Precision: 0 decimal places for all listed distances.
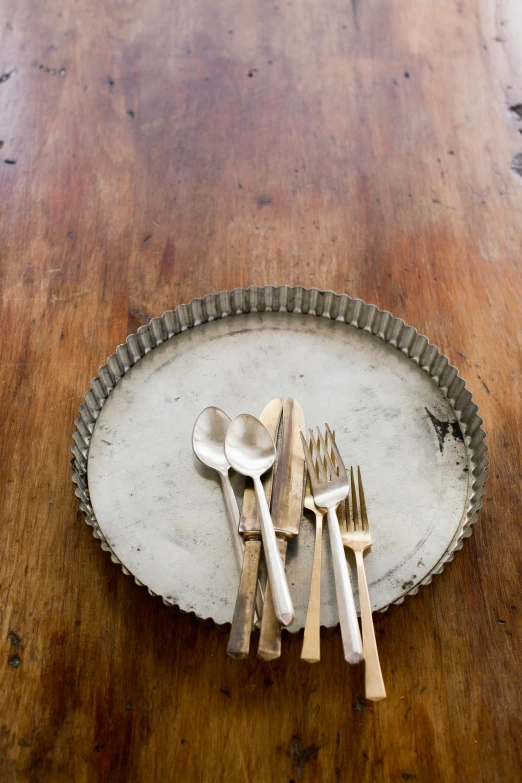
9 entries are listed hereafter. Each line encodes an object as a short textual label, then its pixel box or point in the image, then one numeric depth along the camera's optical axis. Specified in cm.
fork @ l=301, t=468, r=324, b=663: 64
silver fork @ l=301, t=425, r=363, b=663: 63
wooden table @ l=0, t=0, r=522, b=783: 69
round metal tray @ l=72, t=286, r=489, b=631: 73
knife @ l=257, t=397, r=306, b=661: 65
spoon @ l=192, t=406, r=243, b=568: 75
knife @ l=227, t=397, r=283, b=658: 64
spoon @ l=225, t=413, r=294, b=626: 76
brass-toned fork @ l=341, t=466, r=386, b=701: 63
